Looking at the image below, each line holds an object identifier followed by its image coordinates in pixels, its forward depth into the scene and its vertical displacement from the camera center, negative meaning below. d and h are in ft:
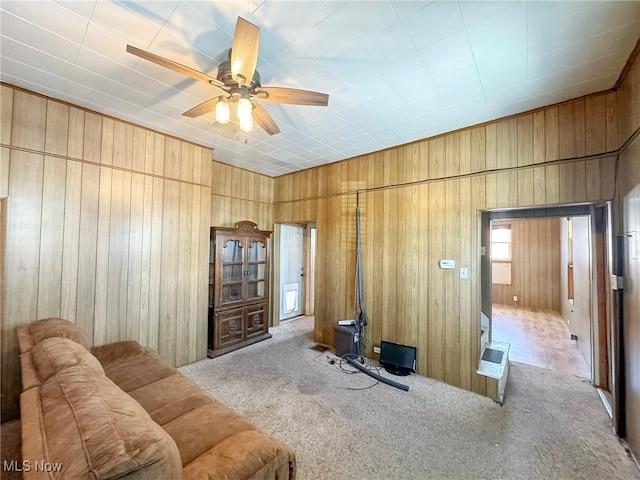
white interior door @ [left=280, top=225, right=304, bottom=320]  18.52 -1.59
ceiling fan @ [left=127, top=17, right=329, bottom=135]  4.93 +3.55
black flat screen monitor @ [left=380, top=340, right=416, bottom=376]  11.00 -4.58
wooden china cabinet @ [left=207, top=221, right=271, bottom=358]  12.90 -2.07
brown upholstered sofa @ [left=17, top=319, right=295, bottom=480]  2.85 -2.34
